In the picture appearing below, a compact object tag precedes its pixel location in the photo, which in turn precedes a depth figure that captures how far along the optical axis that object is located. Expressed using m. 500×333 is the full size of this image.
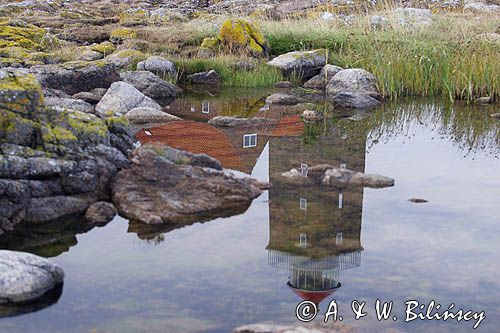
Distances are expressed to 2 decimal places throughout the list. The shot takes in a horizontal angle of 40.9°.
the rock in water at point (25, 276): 4.36
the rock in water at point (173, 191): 6.12
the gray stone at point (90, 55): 15.14
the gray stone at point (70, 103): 9.56
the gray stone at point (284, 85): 14.35
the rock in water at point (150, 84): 12.84
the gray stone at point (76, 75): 11.98
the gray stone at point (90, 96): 11.62
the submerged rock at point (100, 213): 6.00
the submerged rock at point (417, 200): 6.60
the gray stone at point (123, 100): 10.87
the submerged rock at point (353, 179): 6.98
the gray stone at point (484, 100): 12.10
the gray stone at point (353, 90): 11.95
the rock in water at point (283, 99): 12.40
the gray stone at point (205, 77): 14.48
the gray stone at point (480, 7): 23.47
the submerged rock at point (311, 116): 10.80
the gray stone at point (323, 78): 14.06
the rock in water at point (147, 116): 10.42
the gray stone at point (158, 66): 14.15
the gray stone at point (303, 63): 14.88
